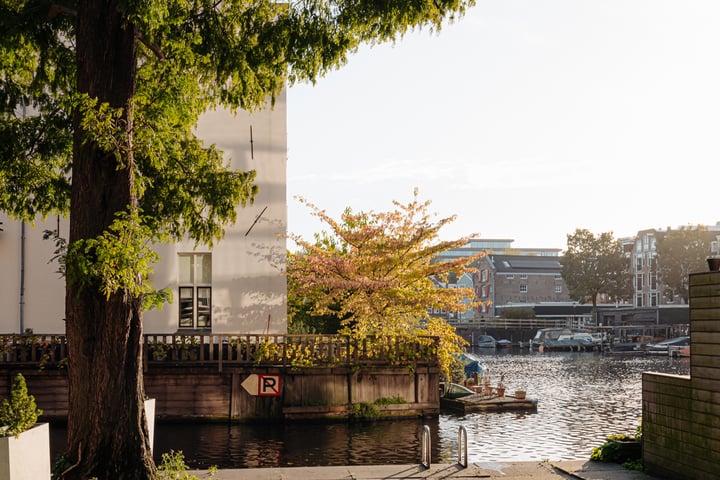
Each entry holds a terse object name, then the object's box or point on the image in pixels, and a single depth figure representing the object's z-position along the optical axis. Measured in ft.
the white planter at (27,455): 35.19
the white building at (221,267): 106.32
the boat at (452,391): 120.98
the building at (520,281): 461.78
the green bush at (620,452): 58.34
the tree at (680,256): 413.80
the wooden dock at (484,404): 114.73
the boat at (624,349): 323.16
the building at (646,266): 440.86
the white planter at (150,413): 45.64
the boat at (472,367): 165.48
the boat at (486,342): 367.23
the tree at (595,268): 421.59
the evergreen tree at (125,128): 41.55
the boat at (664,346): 316.81
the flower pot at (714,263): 48.44
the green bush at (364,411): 98.94
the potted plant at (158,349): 97.71
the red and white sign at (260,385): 98.32
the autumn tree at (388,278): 109.29
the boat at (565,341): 345.31
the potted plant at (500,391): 123.68
